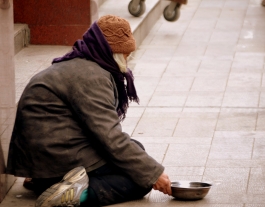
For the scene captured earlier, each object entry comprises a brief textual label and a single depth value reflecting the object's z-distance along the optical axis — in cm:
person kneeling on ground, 730
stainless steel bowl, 764
